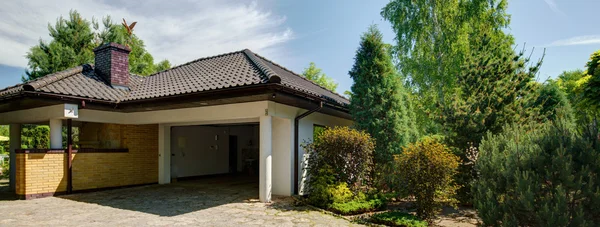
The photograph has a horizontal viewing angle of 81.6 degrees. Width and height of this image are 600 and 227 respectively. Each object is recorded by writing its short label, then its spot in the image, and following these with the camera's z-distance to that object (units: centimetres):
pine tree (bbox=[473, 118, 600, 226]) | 429
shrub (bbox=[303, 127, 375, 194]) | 877
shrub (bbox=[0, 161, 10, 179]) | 1687
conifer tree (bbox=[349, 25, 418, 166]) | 1005
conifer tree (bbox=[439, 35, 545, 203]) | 810
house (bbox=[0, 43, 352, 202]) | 905
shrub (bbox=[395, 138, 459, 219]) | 666
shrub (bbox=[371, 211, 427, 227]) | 641
